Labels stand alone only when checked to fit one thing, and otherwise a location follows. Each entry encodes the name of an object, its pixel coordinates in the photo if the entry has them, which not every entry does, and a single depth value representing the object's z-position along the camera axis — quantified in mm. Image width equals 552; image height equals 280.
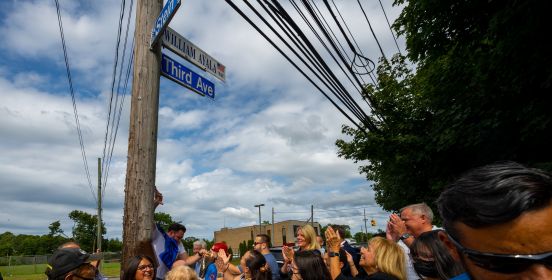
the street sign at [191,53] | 3922
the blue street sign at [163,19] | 3450
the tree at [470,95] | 6195
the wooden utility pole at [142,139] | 3510
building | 80312
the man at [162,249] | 3822
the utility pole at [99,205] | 23375
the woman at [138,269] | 3488
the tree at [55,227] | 79450
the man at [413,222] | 4311
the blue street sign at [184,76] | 3950
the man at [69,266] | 2805
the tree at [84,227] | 65688
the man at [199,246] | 6662
